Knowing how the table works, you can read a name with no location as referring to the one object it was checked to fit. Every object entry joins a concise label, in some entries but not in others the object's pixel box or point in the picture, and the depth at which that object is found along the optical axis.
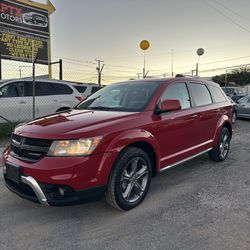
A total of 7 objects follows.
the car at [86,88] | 12.23
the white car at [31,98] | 8.46
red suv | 3.11
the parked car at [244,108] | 13.17
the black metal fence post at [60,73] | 13.77
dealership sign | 13.59
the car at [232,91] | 19.94
